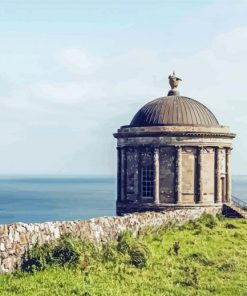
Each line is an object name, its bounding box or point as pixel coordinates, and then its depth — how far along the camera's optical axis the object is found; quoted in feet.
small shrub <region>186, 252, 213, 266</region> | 71.56
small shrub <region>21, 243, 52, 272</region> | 58.65
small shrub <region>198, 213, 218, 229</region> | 112.31
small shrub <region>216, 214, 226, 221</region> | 129.61
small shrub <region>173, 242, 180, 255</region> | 77.20
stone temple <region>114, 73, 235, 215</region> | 132.26
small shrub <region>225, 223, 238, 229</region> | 114.25
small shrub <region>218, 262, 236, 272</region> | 68.03
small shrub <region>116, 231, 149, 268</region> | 67.51
